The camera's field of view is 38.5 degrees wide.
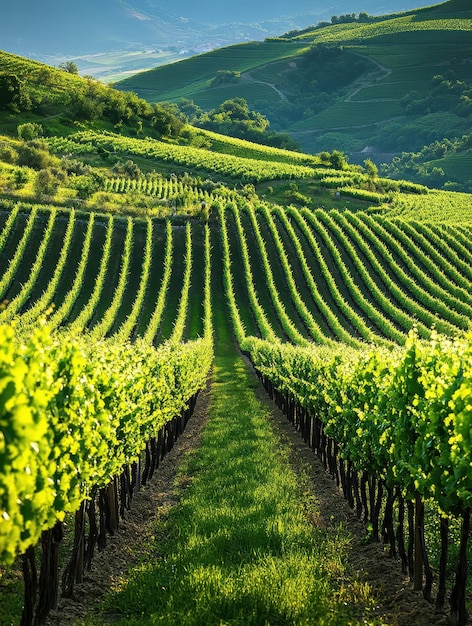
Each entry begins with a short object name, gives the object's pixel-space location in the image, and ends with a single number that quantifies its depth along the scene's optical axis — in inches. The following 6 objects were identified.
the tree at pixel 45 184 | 3309.5
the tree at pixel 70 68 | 6753.0
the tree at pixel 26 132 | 4493.1
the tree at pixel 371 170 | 4670.3
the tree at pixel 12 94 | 4896.7
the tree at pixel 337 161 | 5369.1
